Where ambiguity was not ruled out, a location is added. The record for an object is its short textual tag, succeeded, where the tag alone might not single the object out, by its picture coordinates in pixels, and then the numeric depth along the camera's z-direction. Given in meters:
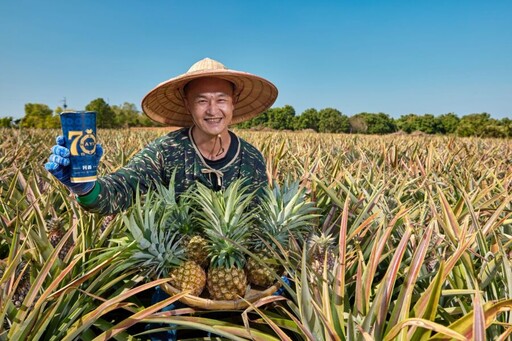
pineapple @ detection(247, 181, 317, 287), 1.24
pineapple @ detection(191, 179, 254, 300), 1.17
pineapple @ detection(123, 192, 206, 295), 1.14
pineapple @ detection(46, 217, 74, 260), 1.30
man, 1.49
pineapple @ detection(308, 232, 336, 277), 1.14
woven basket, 1.12
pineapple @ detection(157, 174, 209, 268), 1.24
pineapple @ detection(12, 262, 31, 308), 1.11
